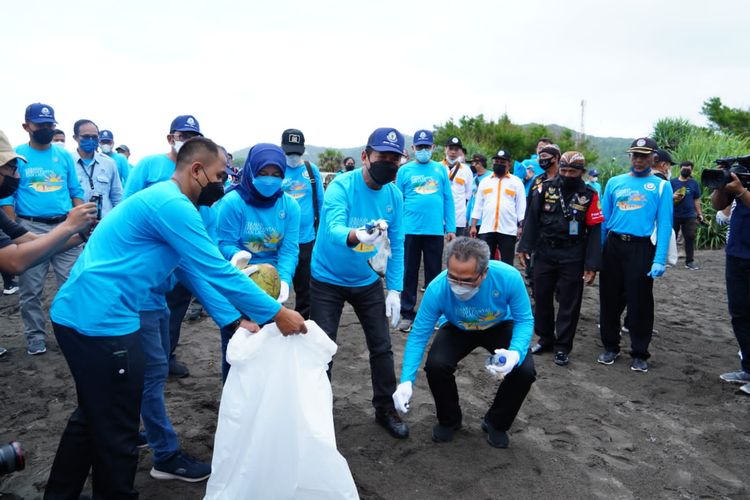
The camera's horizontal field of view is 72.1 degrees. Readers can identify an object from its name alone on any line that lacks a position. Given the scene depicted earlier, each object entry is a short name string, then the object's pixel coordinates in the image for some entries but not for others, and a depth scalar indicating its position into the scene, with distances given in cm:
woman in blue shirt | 303
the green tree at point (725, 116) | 2423
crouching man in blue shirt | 289
